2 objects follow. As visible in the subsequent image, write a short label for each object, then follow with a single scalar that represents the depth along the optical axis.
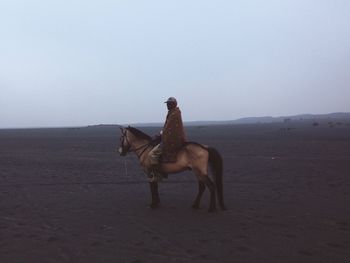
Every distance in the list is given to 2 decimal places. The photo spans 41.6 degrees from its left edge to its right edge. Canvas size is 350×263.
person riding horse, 10.88
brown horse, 10.66
